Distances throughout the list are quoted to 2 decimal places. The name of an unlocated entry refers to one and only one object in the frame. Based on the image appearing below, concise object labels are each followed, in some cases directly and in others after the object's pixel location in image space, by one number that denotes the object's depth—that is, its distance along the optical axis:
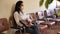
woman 1.94
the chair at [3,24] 1.74
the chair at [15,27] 1.94
